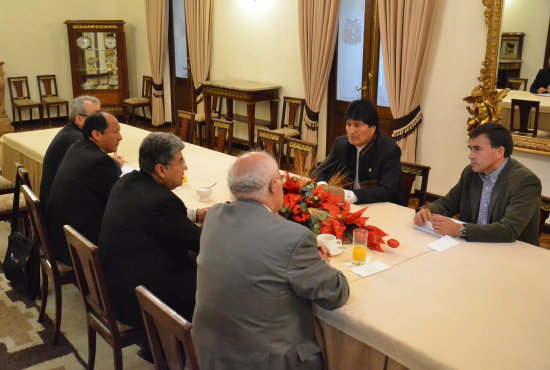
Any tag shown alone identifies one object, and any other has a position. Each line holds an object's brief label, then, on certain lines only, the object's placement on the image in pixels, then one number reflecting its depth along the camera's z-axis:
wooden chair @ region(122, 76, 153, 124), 8.99
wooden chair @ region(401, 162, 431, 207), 3.12
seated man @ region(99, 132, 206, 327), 2.11
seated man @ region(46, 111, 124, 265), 2.71
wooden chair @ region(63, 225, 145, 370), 2.03
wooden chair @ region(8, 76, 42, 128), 8.50
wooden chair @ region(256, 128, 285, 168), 4.07
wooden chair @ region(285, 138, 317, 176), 3.69
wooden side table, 6.51
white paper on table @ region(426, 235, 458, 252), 2.24
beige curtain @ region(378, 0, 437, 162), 4.82
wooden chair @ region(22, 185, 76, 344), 2.62
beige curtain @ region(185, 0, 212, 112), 7.50
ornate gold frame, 4.34
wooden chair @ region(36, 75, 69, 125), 8.75
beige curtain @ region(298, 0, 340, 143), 5.74
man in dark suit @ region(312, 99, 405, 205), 2.97
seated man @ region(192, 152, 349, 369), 1.57
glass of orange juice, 2.08
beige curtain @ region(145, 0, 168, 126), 8.45
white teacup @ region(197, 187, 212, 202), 2.93
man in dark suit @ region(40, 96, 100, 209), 3.23
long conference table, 1.54
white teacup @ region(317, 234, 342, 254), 2.22
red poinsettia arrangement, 2.32
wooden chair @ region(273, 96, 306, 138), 6.39
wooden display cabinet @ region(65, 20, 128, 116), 8.88
